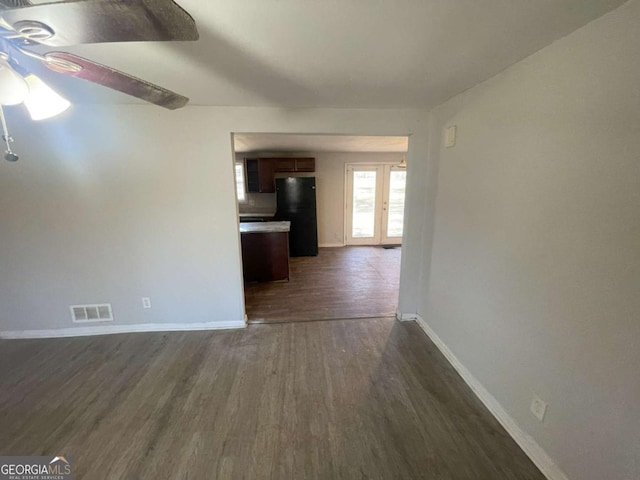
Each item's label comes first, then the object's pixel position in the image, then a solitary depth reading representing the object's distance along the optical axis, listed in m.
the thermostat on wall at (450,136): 2.04
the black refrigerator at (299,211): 5.28
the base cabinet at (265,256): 3.85
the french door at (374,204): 5.86
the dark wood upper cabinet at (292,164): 5.38
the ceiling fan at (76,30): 0.67
